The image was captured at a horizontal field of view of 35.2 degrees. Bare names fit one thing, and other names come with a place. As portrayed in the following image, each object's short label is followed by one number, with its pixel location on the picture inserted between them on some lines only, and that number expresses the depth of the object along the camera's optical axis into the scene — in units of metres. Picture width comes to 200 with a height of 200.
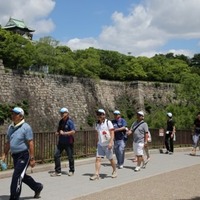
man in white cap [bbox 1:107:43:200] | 5.38
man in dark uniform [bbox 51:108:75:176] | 7.83
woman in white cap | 7.44
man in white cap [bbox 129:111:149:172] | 8.89
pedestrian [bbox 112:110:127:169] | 9.17
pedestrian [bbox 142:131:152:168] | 9.33
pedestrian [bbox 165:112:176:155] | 12.71
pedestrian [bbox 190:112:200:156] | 12.42
